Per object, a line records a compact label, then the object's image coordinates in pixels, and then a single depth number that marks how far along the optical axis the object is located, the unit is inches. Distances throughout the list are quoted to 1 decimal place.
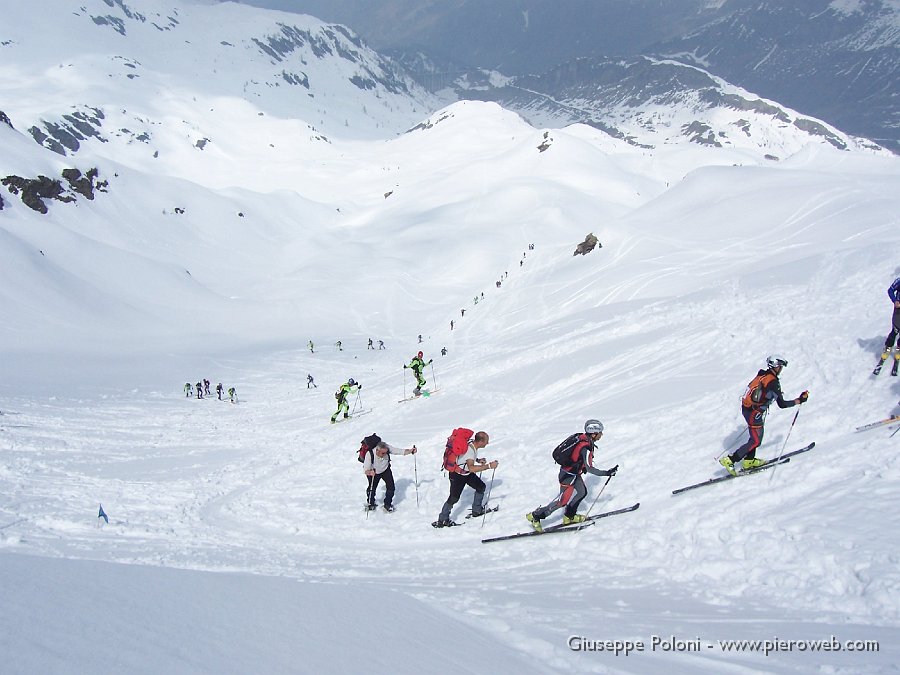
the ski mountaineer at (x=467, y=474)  373.1
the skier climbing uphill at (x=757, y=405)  339.9
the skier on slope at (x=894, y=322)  411.5
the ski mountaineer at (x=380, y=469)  410.0
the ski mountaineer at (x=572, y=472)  331.0
